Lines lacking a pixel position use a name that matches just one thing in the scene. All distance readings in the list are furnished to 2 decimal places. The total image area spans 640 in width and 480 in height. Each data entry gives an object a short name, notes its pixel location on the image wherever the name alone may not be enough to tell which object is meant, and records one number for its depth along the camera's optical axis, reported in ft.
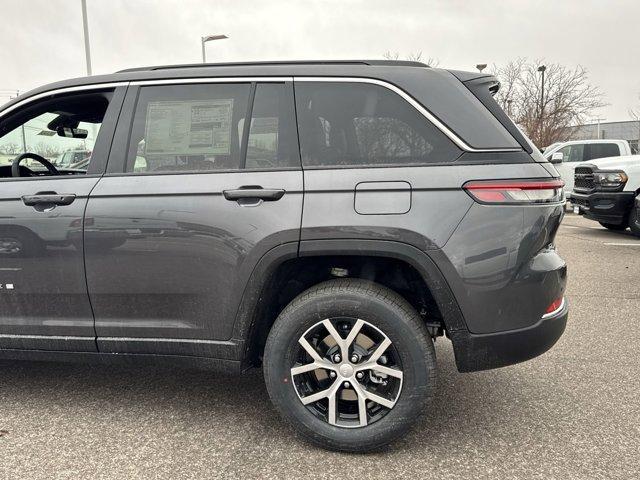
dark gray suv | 7.96
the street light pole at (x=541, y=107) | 93.76
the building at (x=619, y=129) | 183.73
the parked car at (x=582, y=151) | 44.42
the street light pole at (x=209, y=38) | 61.93
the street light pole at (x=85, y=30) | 50.24
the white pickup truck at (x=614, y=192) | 30.35
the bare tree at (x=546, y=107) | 93.91
